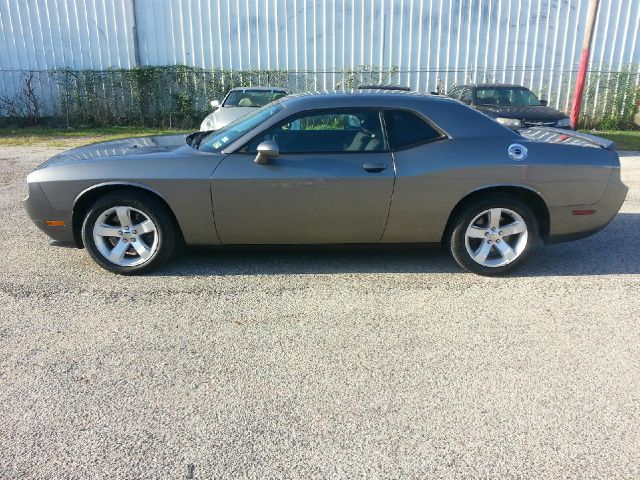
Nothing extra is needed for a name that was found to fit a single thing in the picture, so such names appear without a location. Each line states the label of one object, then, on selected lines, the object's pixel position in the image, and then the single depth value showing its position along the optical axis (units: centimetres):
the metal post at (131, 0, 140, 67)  1602
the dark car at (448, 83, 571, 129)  1095
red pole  1380
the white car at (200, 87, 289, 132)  1053
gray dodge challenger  404
